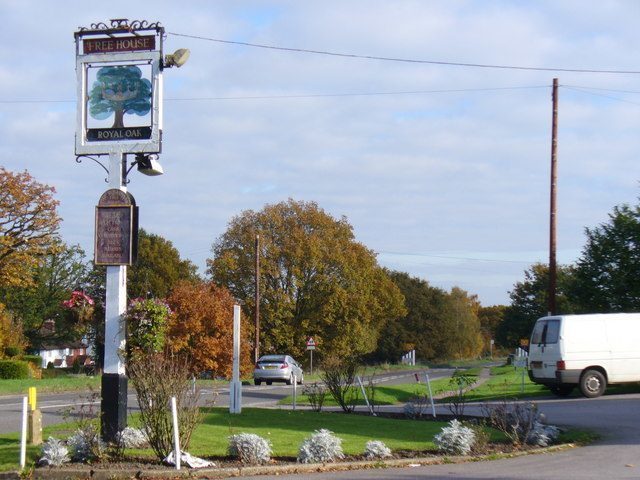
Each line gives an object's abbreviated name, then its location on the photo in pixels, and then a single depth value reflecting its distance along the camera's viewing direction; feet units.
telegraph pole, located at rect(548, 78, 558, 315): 88.07
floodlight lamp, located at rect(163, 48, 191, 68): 45.16
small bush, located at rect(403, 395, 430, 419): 61.87
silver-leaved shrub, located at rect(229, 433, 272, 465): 39.19
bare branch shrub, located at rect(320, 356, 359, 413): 67.00
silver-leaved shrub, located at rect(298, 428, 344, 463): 39.93
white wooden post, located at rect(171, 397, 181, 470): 37.06
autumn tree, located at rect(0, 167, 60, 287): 143.02
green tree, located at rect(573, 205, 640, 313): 97.91
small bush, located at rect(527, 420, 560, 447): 47.47
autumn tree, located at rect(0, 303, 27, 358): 173.24
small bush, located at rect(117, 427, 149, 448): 41.64
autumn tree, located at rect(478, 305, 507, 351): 410.93
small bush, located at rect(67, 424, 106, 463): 38.90
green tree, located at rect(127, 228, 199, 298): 220.02
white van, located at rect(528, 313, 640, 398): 77.97
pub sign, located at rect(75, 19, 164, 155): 45.29
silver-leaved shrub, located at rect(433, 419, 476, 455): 43.47
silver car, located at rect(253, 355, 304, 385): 132.15
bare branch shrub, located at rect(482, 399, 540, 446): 47.62
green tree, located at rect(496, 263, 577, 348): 233.55
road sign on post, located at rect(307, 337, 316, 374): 144.46
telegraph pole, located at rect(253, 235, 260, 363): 163.94
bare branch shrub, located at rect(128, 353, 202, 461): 39.24
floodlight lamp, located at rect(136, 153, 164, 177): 45.06
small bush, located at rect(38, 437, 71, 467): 37.68
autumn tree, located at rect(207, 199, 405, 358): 202.69
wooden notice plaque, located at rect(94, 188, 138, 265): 43.91
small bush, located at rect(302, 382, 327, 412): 65.98
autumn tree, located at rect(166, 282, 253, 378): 138.92
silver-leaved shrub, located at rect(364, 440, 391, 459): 41.47
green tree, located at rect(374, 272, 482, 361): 298.35
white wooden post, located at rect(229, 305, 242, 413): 58.29
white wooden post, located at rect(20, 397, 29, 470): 37.40
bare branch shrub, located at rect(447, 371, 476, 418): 60.03
